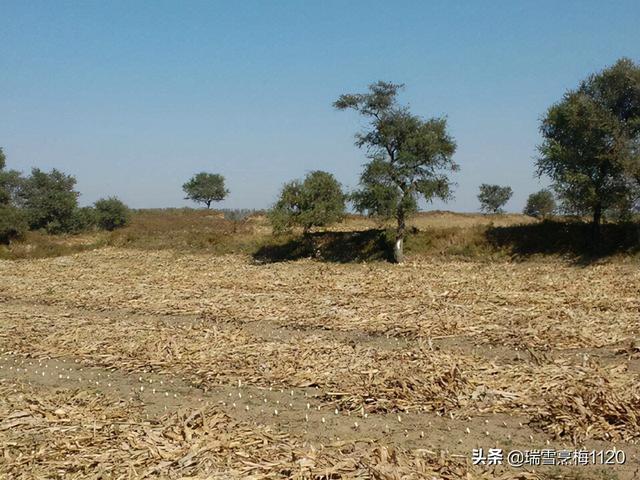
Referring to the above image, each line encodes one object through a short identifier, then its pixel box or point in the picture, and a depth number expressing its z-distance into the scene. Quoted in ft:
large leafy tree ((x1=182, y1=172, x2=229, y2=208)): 371.76
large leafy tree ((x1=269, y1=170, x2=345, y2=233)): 133.80
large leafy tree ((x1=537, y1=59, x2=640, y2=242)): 107.24
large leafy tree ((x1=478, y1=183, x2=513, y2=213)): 323.57
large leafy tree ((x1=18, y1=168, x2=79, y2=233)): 200.03
